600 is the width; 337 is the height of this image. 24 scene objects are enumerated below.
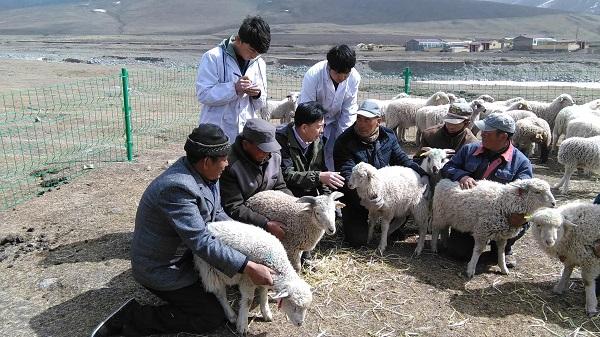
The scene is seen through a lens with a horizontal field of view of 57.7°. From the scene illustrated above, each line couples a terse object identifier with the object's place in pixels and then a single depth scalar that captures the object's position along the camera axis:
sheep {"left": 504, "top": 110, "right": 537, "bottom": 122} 10.32
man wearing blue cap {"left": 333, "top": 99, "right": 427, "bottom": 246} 5.69
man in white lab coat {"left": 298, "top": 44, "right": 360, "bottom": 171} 5.58
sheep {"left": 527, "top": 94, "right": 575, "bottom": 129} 11.00
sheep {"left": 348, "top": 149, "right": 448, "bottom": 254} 5.38
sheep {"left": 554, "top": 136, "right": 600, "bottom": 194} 7.81
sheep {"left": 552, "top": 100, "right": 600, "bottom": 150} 10.04
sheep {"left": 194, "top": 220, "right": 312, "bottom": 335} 3.88
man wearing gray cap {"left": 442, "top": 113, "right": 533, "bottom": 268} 5.23
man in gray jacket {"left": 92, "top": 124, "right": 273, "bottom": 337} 3.79
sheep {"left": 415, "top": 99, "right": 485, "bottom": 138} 10.46
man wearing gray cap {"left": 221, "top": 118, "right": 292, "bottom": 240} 4.61
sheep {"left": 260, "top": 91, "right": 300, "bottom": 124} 13.09
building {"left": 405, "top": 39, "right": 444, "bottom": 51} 53.00
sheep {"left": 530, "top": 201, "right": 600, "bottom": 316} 4.46
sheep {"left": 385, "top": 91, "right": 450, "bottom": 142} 11.55
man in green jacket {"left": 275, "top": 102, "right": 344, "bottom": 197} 5.21
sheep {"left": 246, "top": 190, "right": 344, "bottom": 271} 4.64
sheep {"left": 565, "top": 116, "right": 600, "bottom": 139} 8.94
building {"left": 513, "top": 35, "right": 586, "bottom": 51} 46.31
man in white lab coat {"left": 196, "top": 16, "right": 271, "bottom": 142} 4.78
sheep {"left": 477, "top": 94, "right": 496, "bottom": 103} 12.73
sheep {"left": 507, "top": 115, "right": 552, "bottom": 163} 9.59
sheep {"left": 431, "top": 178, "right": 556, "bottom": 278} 4.92
